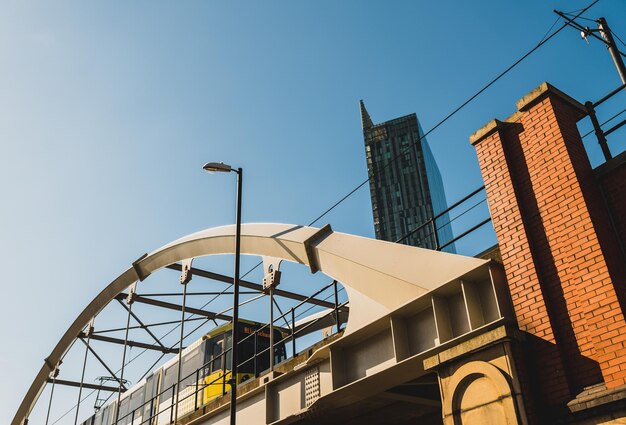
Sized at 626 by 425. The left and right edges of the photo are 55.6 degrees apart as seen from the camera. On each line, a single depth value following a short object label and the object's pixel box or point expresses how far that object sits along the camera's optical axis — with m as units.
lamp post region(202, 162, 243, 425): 12.85
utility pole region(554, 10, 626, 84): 16.75
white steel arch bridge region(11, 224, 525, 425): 9.40
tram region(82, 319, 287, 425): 22.22
